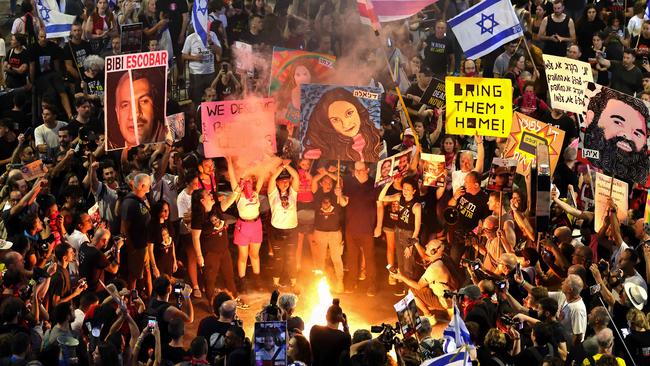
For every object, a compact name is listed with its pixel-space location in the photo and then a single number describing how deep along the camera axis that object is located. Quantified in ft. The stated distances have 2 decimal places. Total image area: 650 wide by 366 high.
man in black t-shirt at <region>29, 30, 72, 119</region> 56.70
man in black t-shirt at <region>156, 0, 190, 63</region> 60.59
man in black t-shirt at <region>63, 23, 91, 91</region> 58.08
